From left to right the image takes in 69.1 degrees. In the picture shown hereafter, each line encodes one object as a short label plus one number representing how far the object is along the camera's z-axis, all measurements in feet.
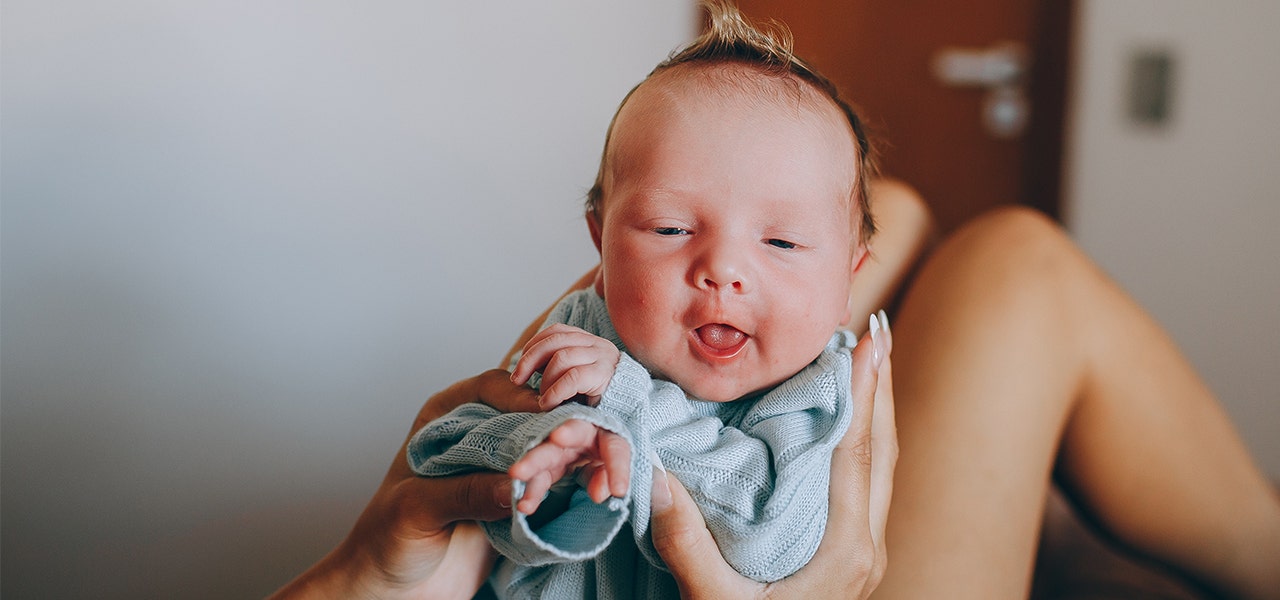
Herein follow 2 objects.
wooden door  8.57
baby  2.45
